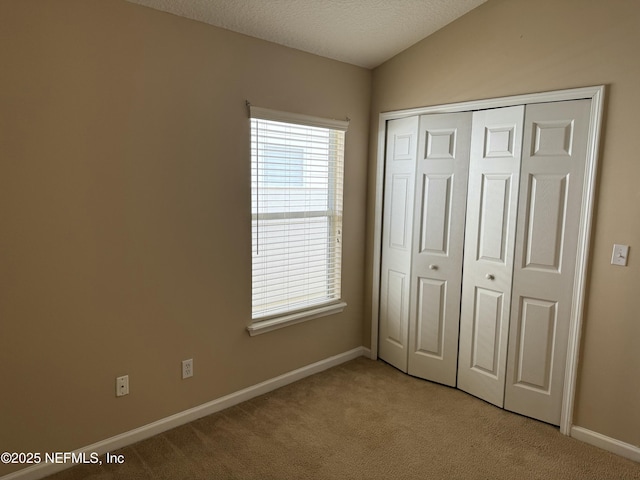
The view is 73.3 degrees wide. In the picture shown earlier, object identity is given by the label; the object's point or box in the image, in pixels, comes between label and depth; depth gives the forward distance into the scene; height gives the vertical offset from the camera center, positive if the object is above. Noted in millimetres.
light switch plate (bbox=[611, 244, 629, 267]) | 2289 -267
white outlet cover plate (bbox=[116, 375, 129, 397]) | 2297 -1044
